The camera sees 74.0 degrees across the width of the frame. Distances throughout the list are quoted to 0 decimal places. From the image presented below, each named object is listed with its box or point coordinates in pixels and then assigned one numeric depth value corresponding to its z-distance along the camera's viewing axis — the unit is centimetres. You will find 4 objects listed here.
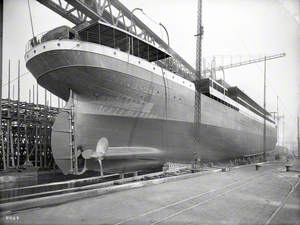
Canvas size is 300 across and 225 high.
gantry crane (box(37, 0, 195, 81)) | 1166
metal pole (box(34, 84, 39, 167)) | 1365
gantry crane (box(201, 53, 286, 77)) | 2878
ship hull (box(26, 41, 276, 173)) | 838
